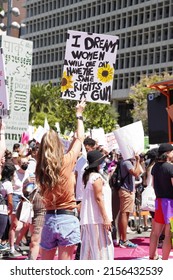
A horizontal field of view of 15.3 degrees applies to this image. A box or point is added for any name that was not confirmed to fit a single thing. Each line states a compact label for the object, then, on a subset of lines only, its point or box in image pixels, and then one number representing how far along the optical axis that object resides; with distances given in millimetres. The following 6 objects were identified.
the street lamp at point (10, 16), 17547
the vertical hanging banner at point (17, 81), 13984
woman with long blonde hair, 5500
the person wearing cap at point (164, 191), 8078
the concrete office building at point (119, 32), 77875
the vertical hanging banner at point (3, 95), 8008
